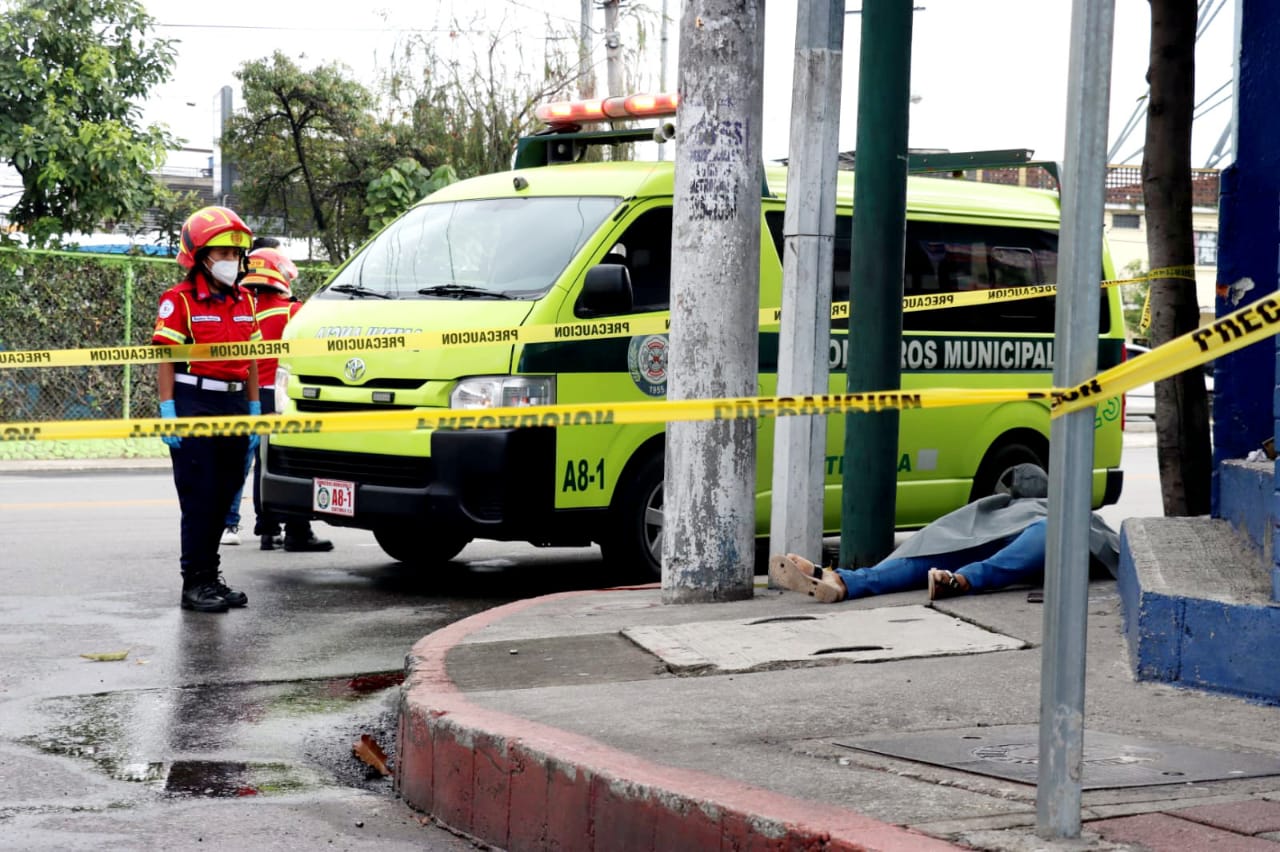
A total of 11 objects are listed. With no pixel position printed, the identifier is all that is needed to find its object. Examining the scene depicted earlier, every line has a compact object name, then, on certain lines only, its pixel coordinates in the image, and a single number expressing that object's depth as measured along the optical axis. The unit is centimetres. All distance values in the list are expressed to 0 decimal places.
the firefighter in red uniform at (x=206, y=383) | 1557
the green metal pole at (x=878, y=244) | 1485
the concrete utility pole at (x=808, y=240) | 1478
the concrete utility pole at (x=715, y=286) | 1382
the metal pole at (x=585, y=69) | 4850
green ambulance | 1570
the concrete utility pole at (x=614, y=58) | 4703
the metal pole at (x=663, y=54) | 5087
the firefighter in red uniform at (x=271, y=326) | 1934
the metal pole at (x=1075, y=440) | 679
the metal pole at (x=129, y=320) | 3500
